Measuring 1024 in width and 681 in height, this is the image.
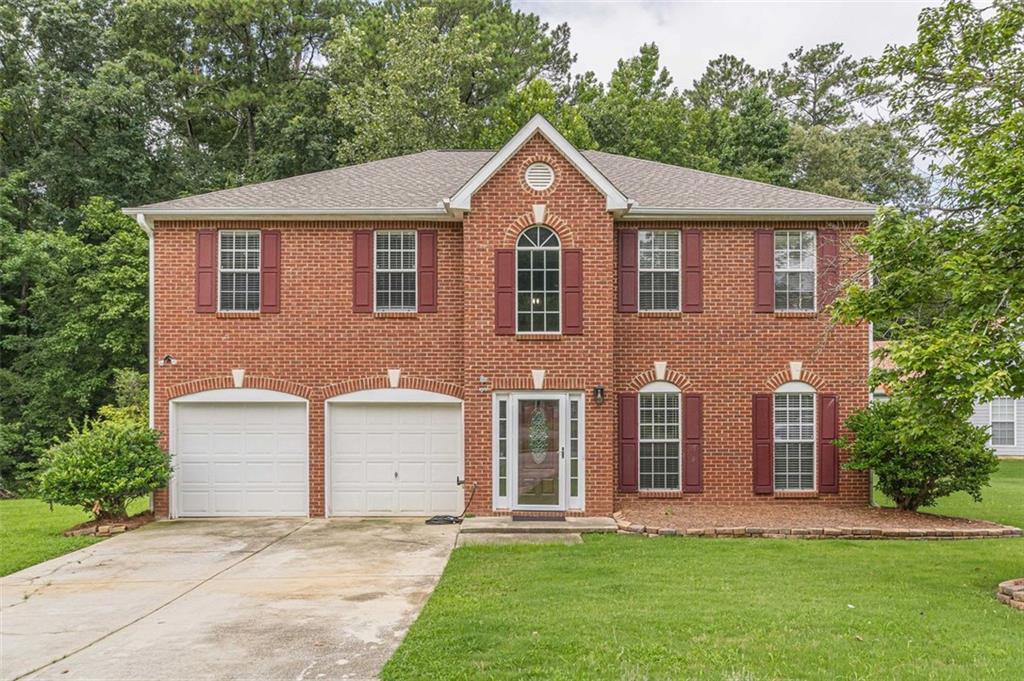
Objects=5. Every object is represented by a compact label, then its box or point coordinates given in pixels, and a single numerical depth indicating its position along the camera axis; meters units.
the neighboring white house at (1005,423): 26.68
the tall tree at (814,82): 38.44
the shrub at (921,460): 12.01
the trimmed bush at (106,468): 11.53
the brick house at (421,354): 13.30
